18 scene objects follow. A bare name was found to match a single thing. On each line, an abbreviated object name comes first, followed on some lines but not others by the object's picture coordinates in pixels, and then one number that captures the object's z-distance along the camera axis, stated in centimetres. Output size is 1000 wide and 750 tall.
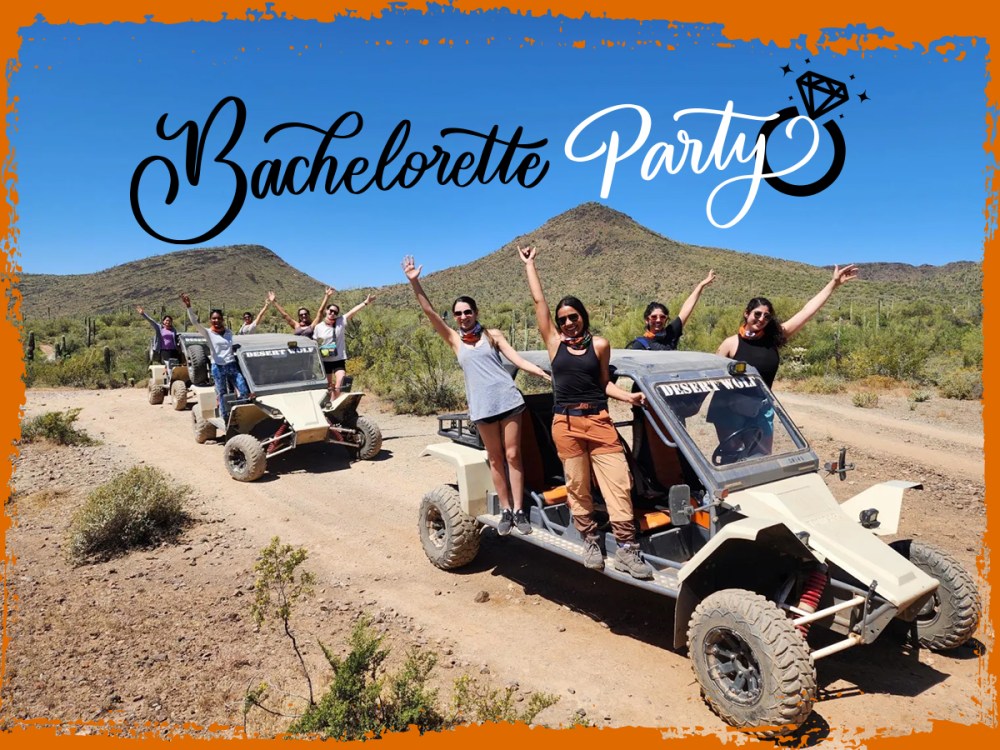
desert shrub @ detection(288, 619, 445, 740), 313
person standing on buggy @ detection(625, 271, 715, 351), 590
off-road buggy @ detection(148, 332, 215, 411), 1434
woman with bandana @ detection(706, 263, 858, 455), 504
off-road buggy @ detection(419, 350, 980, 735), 326
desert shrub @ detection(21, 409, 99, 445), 1045
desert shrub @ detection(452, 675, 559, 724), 320
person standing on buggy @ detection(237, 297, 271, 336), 1243
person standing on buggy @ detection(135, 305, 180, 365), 1536
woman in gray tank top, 482
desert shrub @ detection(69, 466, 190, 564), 584
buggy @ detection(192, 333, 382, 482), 859
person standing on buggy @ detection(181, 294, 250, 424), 937
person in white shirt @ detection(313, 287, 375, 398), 1010
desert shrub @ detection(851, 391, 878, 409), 1356
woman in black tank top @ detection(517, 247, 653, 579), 416
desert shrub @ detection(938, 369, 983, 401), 1396
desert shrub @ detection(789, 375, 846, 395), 1570
